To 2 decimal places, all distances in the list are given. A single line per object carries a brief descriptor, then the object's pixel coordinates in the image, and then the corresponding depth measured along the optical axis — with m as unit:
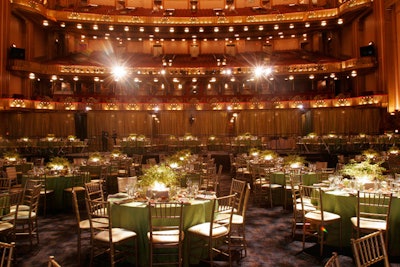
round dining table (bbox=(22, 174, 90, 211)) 8.77
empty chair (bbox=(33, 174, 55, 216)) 8.44
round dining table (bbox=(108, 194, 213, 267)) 5.21
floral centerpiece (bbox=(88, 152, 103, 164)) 11.51
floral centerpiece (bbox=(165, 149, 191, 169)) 9.62
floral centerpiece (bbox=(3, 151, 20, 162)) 12.50
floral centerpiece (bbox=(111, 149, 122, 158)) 13.88
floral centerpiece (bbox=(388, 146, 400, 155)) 12.85
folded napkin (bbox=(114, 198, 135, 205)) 5.45
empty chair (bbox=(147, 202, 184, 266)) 4.77
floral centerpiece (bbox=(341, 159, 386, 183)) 6.20
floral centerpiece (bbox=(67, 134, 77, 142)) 20.80
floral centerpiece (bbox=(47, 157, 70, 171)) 9.28
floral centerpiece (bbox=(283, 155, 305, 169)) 9.45
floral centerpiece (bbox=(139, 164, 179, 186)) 5.59
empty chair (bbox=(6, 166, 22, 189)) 9.96
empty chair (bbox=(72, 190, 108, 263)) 5.39
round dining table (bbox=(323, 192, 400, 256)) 5.48
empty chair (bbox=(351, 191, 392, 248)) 5.30
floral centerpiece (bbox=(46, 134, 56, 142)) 20.25
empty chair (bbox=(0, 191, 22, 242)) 5.63
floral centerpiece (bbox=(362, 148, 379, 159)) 12.04
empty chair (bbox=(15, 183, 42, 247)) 6.16
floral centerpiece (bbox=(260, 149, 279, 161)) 11.27
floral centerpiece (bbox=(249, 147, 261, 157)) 13.31
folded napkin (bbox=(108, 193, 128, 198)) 5.98
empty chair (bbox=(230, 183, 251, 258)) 5.73
